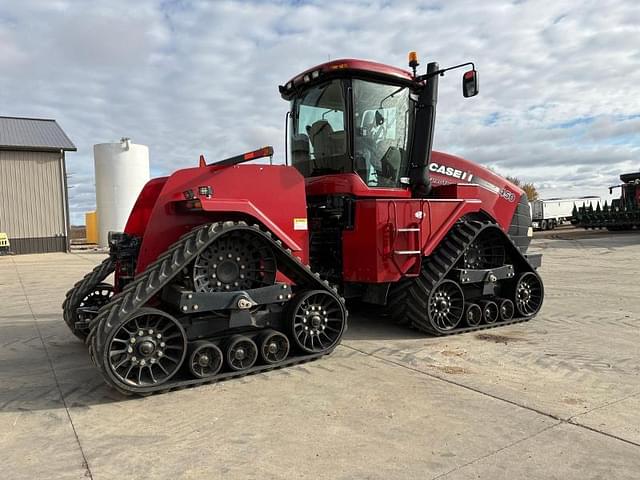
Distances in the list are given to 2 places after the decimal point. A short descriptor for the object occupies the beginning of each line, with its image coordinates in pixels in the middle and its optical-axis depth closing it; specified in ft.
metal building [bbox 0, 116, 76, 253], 73.41
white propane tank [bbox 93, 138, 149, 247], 90.02
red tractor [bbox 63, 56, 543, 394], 13.39
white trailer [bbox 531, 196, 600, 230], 132.77
